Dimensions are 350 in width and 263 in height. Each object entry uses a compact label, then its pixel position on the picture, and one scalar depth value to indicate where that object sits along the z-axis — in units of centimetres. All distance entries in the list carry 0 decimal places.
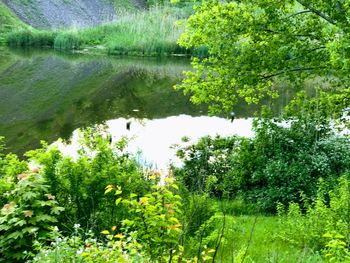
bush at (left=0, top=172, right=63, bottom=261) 556
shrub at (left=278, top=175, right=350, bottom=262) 690
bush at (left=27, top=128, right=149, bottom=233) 692
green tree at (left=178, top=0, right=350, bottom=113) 1067
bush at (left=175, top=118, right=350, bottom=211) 980
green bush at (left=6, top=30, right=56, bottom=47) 4584
